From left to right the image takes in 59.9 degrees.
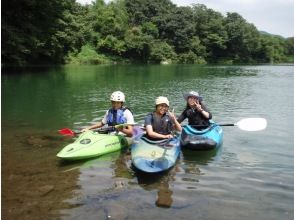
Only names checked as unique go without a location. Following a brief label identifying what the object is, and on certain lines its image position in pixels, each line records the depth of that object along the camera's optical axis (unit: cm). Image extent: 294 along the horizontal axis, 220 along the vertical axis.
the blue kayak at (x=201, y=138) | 601
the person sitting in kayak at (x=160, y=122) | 543
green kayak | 533
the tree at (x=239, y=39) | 5970
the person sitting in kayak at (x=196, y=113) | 636
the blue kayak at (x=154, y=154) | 474
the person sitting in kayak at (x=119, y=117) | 603
